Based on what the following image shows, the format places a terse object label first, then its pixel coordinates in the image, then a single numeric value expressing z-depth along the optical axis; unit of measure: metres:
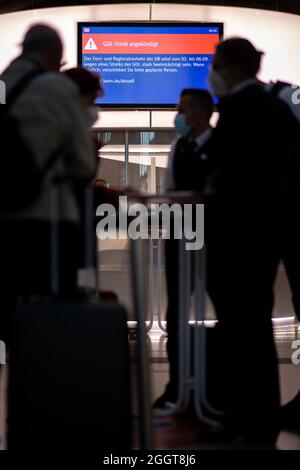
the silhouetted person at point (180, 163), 7.05
